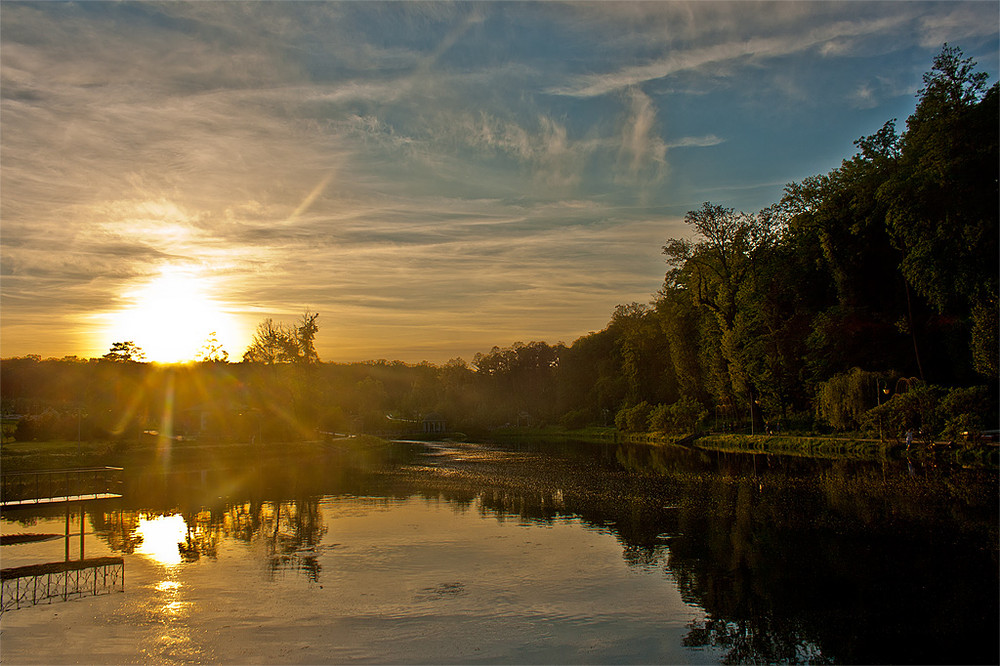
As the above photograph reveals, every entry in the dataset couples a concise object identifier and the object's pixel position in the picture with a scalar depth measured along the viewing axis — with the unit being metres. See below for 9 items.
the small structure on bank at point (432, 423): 110.19
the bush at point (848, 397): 39.09
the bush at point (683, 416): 61.41
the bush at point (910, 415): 33.59
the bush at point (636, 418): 71.12
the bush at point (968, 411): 31.20
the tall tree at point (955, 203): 32.06
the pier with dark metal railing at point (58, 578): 12.27
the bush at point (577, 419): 95.88
